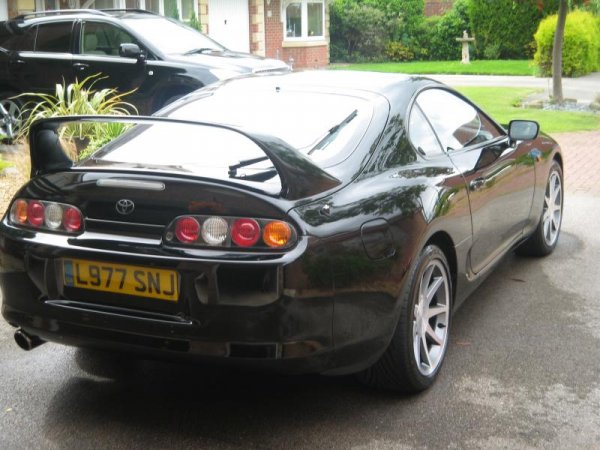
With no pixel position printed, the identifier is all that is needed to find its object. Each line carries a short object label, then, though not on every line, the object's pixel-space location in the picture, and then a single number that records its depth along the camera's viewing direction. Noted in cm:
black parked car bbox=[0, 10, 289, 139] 1093
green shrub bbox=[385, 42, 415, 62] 3634
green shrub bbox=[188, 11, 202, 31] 2667
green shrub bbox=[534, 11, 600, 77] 2300
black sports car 338
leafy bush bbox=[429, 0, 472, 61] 3488
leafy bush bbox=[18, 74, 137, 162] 817
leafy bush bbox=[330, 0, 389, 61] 3672
